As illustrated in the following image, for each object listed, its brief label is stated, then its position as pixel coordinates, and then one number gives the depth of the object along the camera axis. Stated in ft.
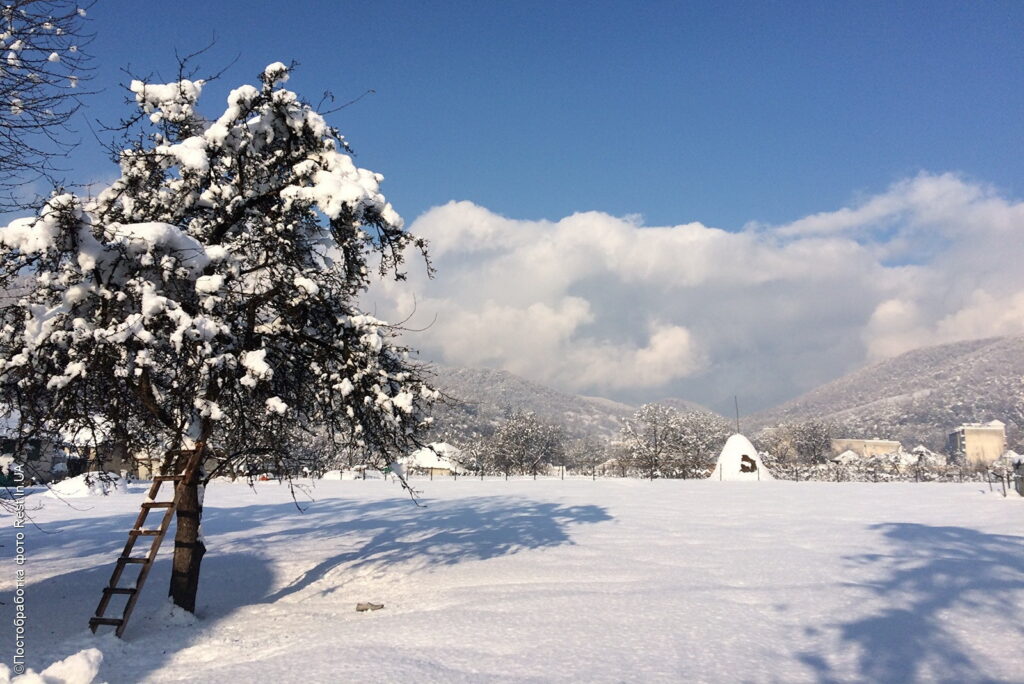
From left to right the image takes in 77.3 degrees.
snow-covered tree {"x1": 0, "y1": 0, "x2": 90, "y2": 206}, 22.86
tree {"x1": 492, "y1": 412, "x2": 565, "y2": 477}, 258.78
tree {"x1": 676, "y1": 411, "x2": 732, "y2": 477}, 201.16
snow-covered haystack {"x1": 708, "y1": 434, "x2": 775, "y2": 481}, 139.85
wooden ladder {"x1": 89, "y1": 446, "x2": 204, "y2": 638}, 25.11
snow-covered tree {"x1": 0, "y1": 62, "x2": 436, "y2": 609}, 24.11
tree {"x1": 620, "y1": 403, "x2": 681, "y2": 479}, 203.92
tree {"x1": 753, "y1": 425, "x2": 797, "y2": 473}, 273.54
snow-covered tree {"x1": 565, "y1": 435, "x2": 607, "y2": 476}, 313.85
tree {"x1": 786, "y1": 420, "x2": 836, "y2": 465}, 274.16
